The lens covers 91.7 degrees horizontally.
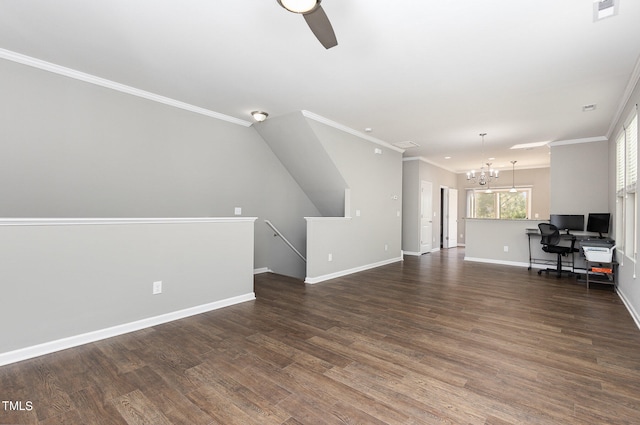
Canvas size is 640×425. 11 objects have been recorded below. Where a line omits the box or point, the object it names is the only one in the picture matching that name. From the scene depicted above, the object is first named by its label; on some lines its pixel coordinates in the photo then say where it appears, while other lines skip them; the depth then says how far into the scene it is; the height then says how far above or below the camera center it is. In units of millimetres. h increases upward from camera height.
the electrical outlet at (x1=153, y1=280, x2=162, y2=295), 3242 -783
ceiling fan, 1813 +1229
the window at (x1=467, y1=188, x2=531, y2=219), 9945 +387
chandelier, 9409 +1311
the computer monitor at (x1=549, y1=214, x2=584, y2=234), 6000 -118
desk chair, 5734 -538
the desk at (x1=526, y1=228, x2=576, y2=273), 5965 -930
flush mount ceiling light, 4630 +1469
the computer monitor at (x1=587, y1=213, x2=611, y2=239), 5406 -127
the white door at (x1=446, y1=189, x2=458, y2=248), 10367 -153
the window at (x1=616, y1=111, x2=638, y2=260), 3691 +370
